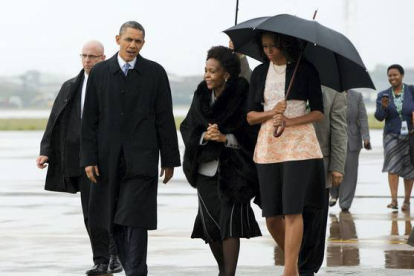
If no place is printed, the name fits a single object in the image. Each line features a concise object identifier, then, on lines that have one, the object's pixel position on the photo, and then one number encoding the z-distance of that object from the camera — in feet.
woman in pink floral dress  54.39
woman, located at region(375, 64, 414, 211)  104.42
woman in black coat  56.75
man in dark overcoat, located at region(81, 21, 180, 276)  55.47
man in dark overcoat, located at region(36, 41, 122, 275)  64.90
